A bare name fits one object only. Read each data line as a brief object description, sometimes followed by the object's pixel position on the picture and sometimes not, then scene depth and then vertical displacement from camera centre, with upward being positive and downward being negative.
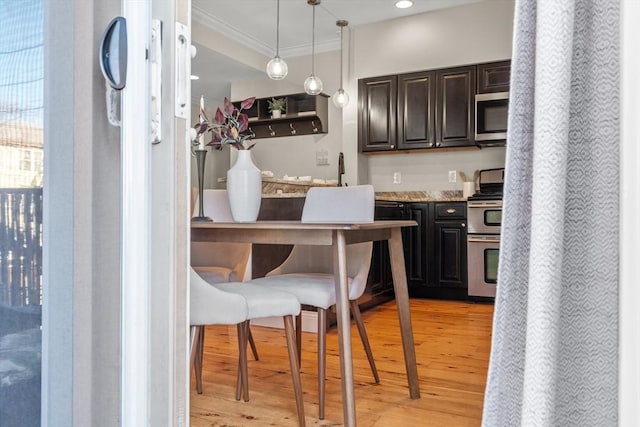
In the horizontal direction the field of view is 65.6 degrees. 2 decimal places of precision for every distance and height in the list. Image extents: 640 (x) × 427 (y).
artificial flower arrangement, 2.15 +0.34
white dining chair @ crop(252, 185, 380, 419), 1.91 -0.31
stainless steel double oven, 4.48 -0.30
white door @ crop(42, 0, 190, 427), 0.64 -0.04
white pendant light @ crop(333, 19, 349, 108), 5.05 +1.10
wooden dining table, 1.68 -0.12
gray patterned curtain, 0.48 -0.02
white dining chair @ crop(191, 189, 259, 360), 2.69 -0.26
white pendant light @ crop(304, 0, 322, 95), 4.57 +1.11
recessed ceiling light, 4.97 +2.06
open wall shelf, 5.98 +1.09
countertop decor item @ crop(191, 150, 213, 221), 2.18 +0.17
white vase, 2.16 +0.08
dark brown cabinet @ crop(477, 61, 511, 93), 4.79 +1.28
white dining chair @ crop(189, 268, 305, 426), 1.57 -0.35
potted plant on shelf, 6.30 +1.26
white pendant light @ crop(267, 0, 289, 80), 4.20 +1.16
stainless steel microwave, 4.75 +0.87
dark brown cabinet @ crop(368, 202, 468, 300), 4.75 -0.41
